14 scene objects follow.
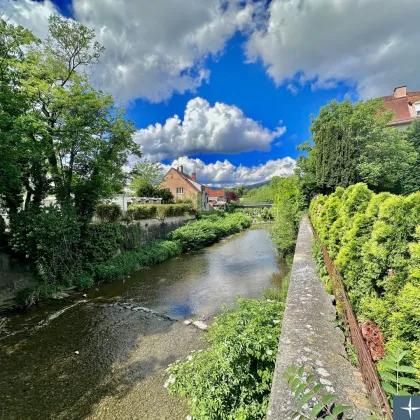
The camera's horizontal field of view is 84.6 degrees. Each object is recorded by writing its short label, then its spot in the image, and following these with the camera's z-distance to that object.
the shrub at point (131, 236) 14.08
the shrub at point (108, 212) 13.04
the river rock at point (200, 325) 6.61
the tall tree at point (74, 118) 9.84
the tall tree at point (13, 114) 6.83
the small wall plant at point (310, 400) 1.36
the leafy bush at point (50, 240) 8.61
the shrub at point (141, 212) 15.58
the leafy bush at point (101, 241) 11.12
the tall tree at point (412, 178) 19.03
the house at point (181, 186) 38.00
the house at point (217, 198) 57.83
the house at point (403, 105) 26.22
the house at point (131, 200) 18.16
